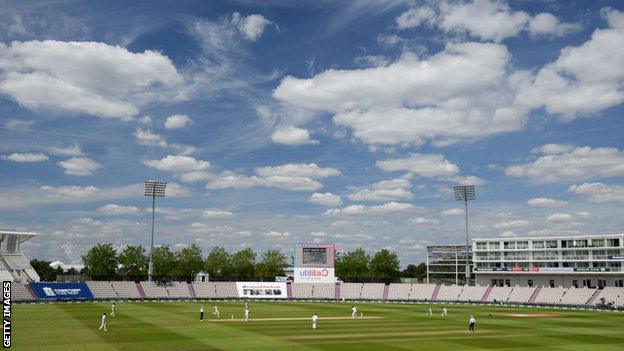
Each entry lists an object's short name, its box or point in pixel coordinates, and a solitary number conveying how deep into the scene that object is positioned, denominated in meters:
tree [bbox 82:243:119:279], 135.38
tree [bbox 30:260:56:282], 166.31
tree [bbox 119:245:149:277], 138.50
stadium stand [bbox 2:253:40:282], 103.88
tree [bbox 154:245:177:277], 140.62
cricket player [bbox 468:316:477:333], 50.66
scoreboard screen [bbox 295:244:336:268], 109.62
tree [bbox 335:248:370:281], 153.88
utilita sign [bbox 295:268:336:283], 108.69
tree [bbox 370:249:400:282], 153.62
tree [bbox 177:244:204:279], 142.25
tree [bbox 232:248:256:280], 146.38
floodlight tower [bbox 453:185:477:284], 117.25
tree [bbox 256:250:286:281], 147.50
